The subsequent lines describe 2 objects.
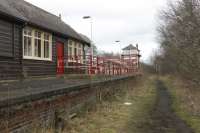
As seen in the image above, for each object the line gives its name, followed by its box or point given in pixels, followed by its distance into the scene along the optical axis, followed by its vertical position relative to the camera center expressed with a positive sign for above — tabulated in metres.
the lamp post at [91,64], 15.42 +0.29
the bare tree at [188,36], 14.67 +2.06
